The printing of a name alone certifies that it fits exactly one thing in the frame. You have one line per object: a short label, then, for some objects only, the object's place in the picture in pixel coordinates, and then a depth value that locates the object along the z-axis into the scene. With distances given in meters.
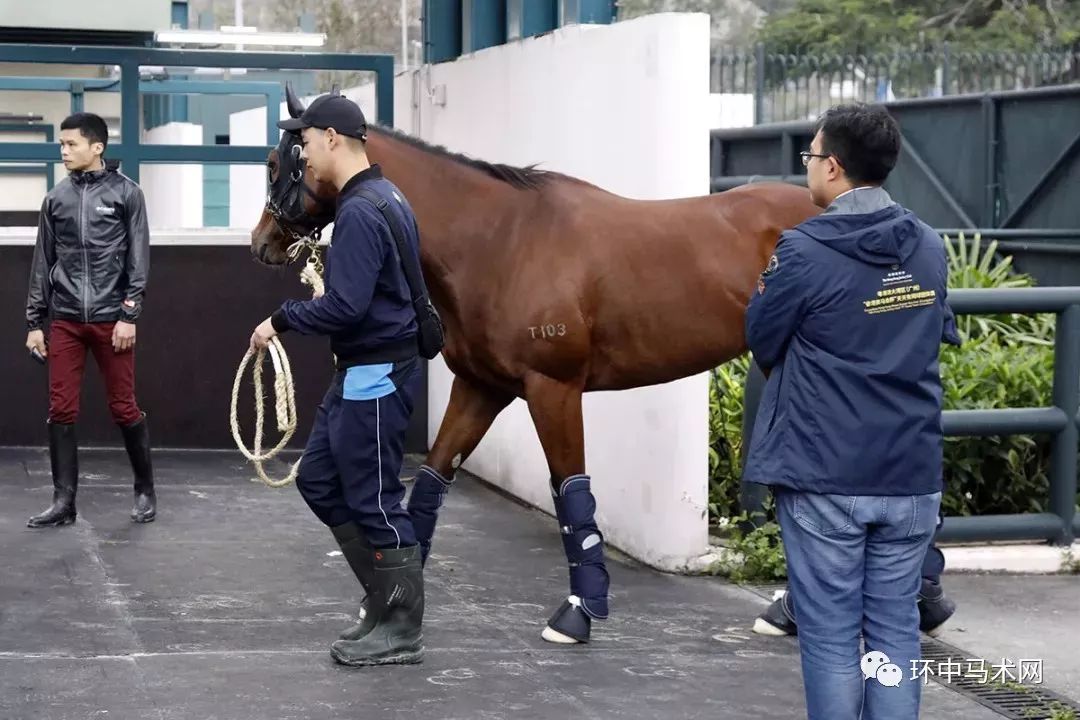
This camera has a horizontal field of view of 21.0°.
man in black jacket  14.15
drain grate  9.49
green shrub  14.03
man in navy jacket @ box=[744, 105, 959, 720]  7.31
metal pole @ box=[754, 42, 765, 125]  38.00
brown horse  10.98
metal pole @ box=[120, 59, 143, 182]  18.38
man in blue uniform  9.62
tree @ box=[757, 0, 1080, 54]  63.05
